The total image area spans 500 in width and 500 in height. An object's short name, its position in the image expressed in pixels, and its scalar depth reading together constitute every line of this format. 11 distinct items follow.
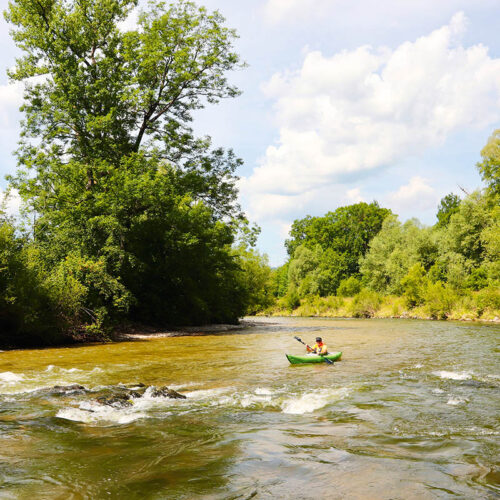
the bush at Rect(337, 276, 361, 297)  60.72
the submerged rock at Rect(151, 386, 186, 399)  8.82
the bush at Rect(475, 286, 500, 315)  32.12
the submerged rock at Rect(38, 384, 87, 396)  9.07
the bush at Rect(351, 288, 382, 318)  46.56
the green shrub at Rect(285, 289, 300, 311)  65.19
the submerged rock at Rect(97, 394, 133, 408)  8.05
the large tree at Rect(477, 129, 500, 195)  39.84
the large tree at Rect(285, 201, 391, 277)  76.69
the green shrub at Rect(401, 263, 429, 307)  41.16
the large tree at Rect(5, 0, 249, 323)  23.80
